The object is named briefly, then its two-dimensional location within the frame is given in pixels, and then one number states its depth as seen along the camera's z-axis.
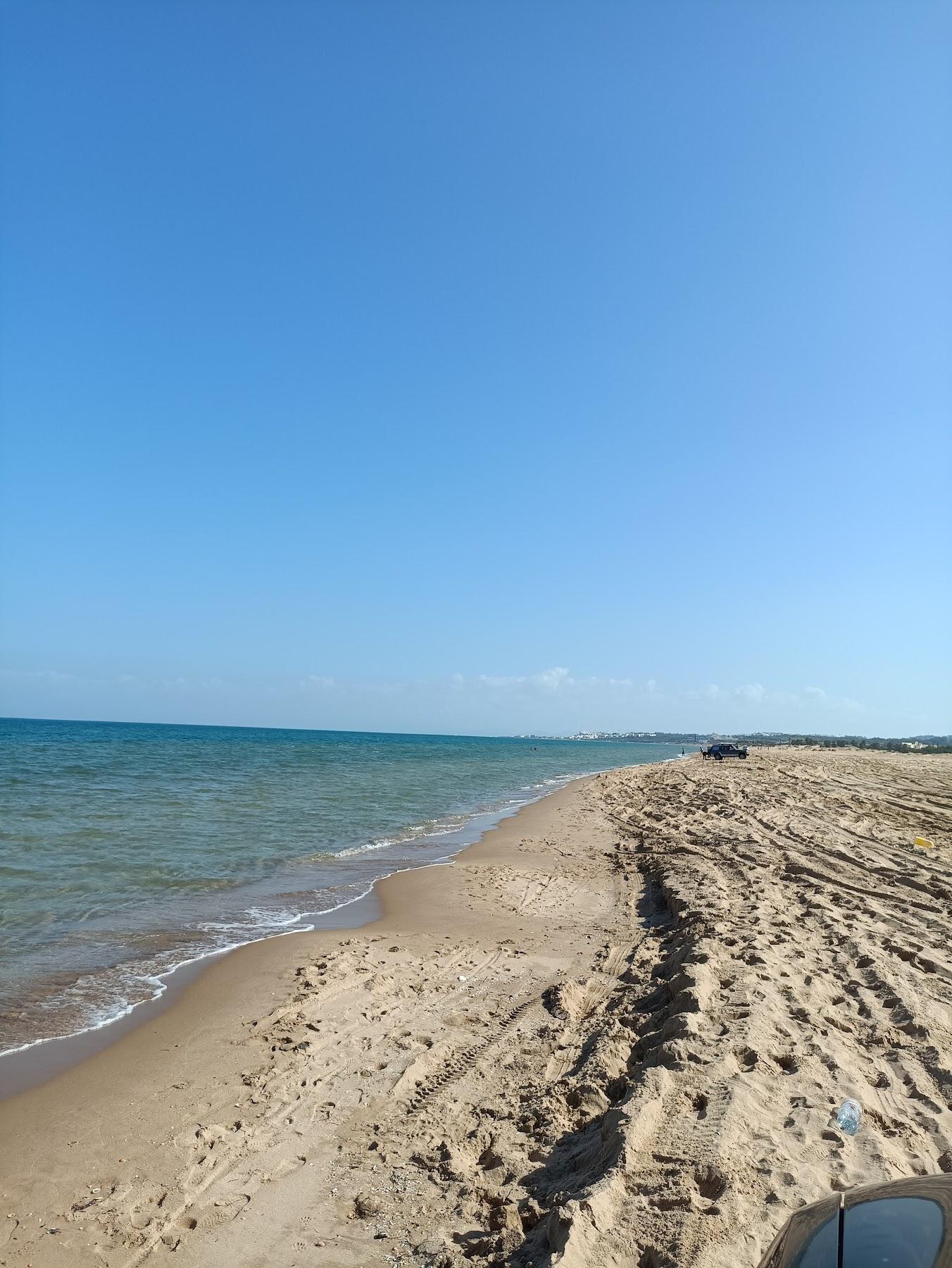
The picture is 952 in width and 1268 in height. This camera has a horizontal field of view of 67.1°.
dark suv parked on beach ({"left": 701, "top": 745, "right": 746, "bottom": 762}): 51.16
